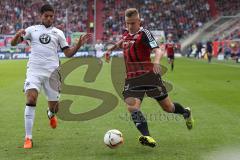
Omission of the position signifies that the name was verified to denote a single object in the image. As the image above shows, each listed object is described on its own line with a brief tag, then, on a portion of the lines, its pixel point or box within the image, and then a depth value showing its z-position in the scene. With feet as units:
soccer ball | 56.75
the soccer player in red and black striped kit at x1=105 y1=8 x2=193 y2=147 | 58.29
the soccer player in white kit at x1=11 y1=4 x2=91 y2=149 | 60.85
